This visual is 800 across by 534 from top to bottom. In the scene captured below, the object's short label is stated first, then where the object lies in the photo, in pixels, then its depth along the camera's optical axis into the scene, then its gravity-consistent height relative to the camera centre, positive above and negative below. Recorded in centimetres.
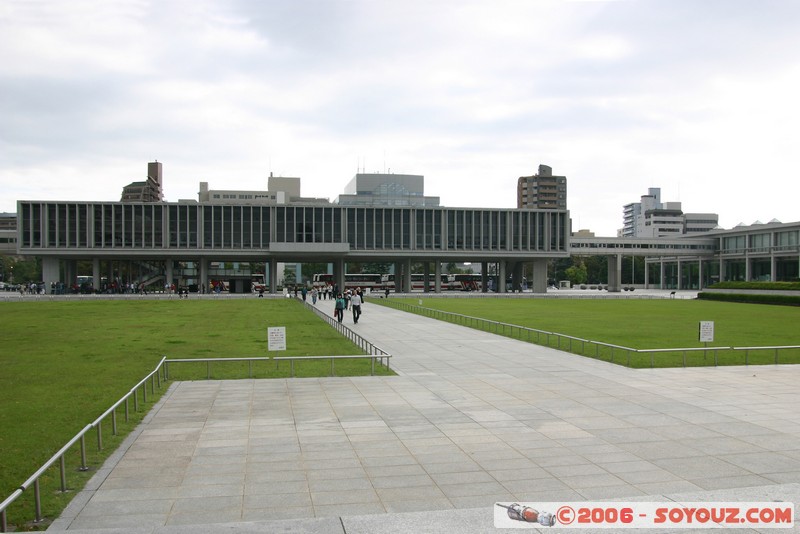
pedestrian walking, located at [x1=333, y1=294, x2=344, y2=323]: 3713 -235
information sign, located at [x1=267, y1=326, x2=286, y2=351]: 1992 -223
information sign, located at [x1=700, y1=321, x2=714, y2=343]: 2305 -235
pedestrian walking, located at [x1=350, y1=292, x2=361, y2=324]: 3897 -234
